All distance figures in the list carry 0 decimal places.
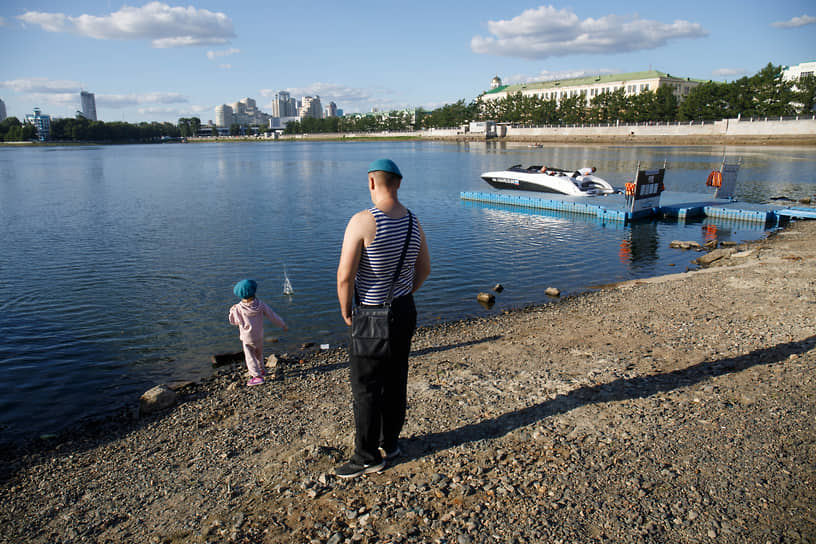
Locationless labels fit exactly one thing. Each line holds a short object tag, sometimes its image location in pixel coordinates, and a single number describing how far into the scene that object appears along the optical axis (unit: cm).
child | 841
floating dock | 2718
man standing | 457
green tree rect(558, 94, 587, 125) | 15212
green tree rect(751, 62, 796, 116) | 10262
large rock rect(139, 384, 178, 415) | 867
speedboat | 3409
